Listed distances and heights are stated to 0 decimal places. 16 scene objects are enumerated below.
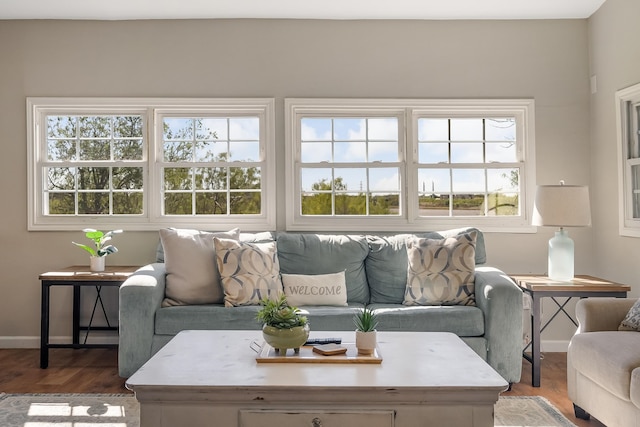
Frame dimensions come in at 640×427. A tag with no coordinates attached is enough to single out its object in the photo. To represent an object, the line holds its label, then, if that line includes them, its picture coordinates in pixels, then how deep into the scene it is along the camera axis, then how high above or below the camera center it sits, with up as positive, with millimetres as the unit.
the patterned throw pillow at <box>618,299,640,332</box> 2949 -531
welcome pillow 3904 -464
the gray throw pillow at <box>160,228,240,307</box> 3846 -314
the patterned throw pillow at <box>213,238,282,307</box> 3793 -338
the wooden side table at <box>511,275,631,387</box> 3756 -485
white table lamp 3912 +20
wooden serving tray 2383 -569
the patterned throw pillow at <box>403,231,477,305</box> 3840 -352
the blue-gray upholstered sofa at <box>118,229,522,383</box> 3561 -608
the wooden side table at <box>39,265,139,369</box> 4047 -402
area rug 3033 -1037
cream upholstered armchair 2529 -688
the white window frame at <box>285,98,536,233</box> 4695 +548
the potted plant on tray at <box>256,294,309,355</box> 2459 -453
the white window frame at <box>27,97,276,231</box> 4691 +539
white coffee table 2051 -643
